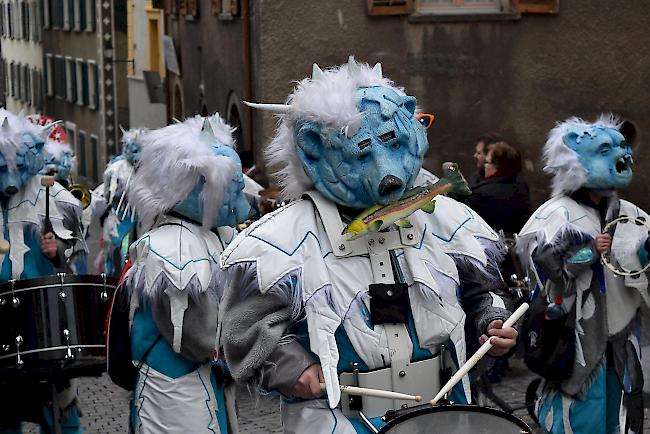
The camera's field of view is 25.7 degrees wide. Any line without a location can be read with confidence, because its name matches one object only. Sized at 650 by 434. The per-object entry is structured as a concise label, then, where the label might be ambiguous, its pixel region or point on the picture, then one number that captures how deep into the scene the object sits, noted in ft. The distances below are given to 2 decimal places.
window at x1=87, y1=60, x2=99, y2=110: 126.93
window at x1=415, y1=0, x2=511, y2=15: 51.57
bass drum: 22.36
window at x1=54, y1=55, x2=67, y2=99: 142.51
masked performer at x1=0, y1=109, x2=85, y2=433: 26.76
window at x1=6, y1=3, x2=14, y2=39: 172.50
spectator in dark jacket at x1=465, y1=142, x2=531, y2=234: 32.83
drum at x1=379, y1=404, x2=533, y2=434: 13.37
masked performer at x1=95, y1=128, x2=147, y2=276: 37.40
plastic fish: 14.48
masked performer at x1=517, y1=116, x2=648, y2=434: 24.80
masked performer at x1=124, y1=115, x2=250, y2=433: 19.77
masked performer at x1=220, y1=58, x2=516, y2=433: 14.49
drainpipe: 55.67
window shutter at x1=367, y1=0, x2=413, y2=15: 51.93
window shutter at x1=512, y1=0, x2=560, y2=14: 50.03
